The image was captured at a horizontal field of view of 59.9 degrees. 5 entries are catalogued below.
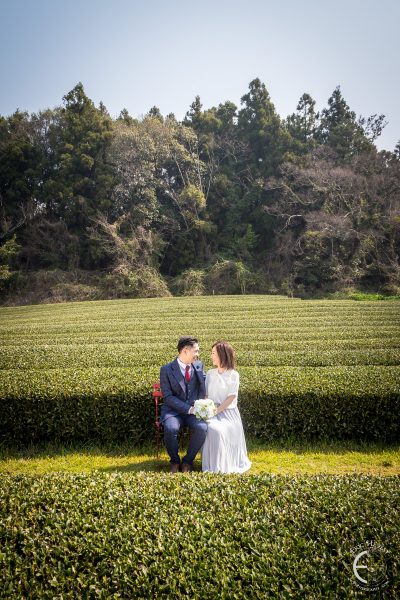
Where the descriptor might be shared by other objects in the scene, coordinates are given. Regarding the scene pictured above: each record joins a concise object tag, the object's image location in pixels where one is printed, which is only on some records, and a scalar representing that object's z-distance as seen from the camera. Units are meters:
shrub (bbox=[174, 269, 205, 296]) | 33.25
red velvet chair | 5.55
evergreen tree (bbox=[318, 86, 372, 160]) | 36.81
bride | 4.82
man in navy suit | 5.03
